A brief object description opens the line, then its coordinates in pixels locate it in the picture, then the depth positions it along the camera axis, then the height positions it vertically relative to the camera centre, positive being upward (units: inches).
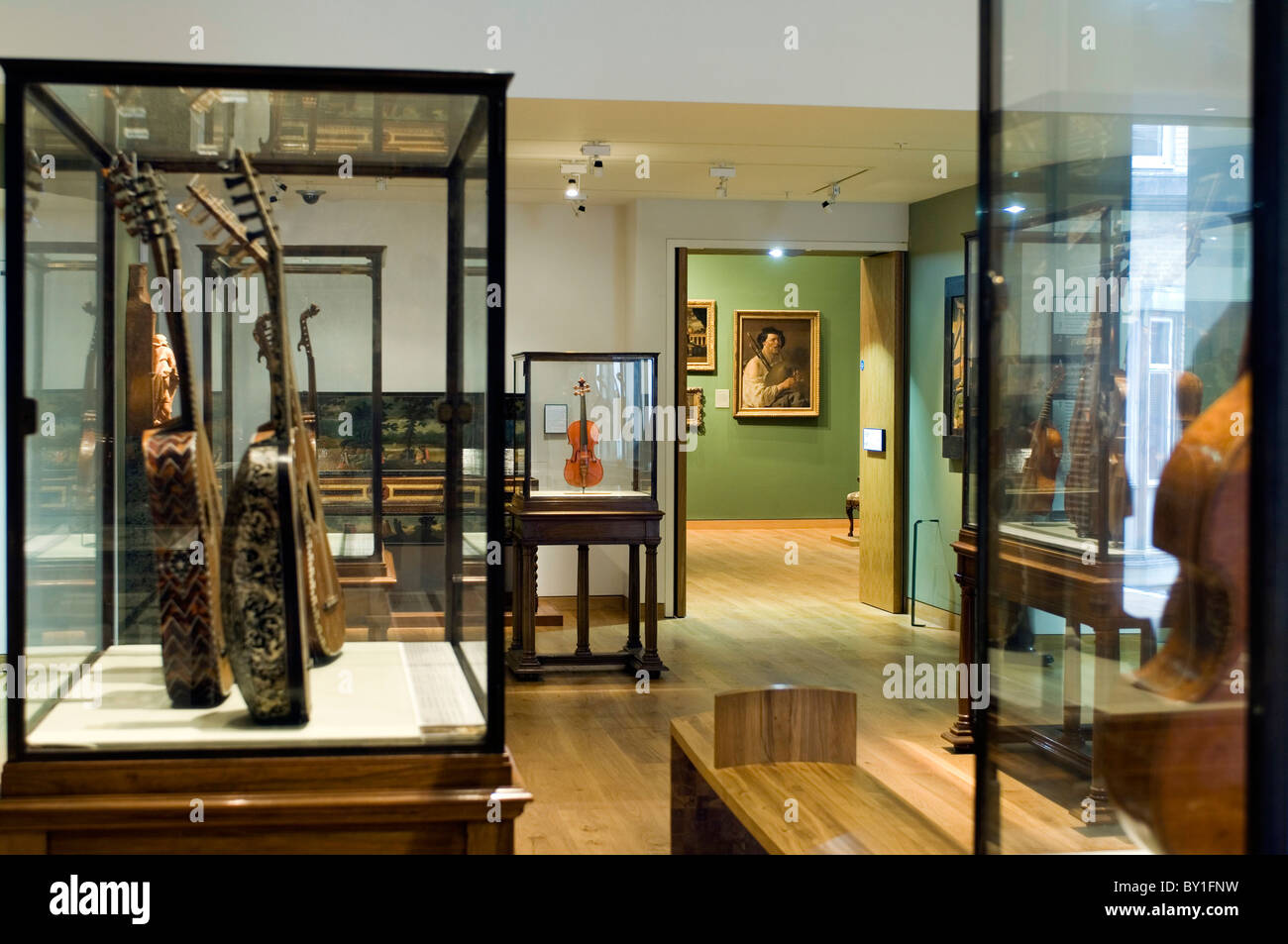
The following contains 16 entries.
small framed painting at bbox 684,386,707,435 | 585.6 +13.2
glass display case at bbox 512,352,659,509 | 275.7 +1.5
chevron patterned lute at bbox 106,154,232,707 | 82.4 -7.3
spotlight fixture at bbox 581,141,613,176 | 270.7 +60.4
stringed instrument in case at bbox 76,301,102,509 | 85.0 -1.0
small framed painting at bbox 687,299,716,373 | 591.2 +45.1
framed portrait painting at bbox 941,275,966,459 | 335.0 +18.3
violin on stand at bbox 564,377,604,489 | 278.5 -5.1
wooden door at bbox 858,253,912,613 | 366.6 +3.5
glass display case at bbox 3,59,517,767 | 82.1 +3.3
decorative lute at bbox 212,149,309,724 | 81.1 -9.9
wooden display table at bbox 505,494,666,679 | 273.6 -21.8
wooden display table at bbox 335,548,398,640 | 90.2 -11.3
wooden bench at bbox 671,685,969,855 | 116.3 -34.7
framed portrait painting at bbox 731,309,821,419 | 596.1 +32.9
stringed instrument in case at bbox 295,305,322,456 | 87.5 +3.4
